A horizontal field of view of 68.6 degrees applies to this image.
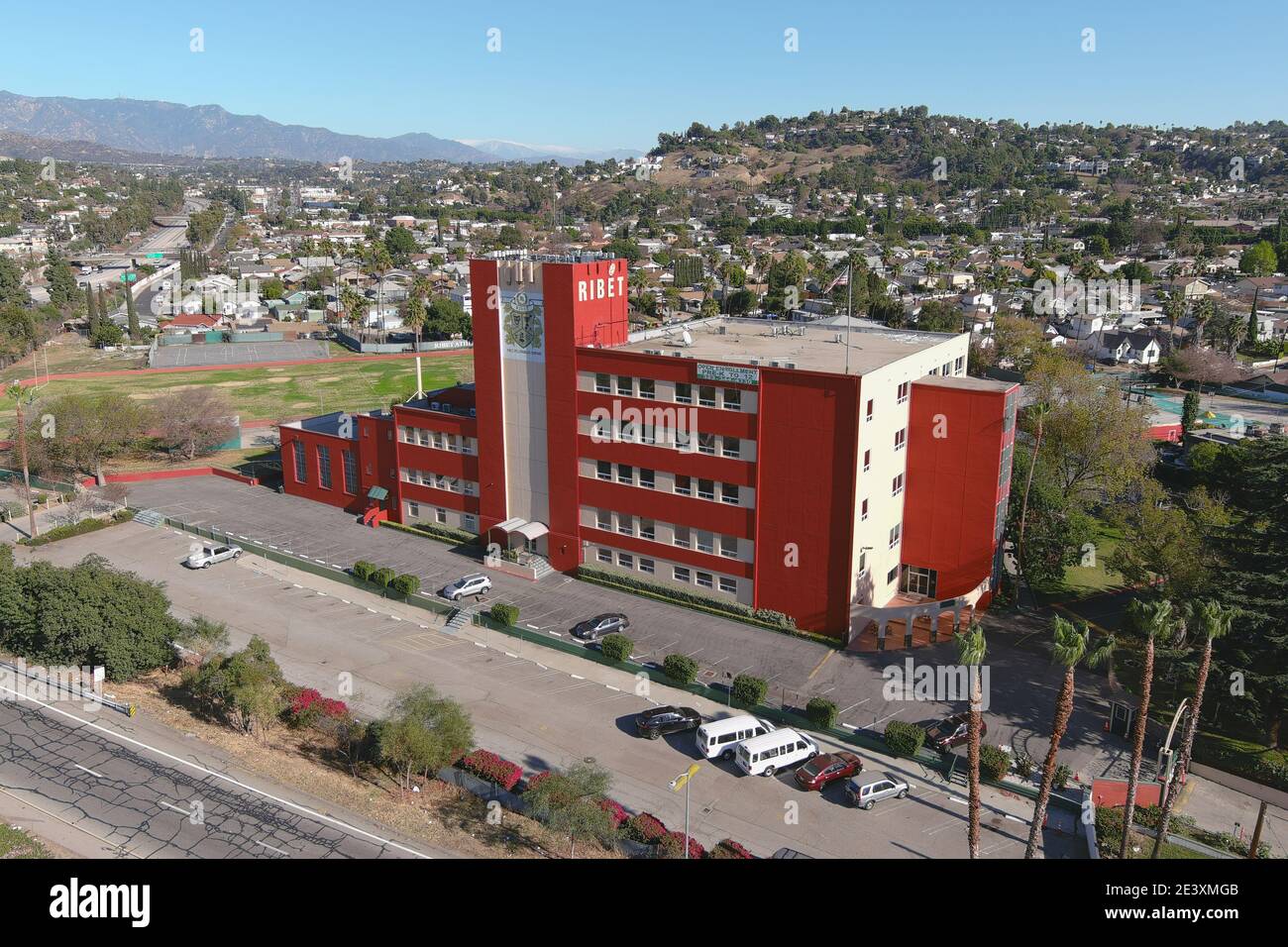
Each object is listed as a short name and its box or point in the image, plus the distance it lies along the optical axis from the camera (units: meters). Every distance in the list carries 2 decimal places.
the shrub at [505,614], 41.97
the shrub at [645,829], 26.97
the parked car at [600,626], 41.19
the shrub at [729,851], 25.92
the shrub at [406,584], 44.84
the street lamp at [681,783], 30.42
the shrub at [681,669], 37.03
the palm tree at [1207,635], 24.55
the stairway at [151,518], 55.88
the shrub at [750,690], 35.41
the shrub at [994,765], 30.95
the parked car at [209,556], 49.12
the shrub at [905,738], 32.38
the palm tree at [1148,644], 23.86
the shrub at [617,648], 38.56
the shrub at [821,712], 34.00
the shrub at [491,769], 30.17
